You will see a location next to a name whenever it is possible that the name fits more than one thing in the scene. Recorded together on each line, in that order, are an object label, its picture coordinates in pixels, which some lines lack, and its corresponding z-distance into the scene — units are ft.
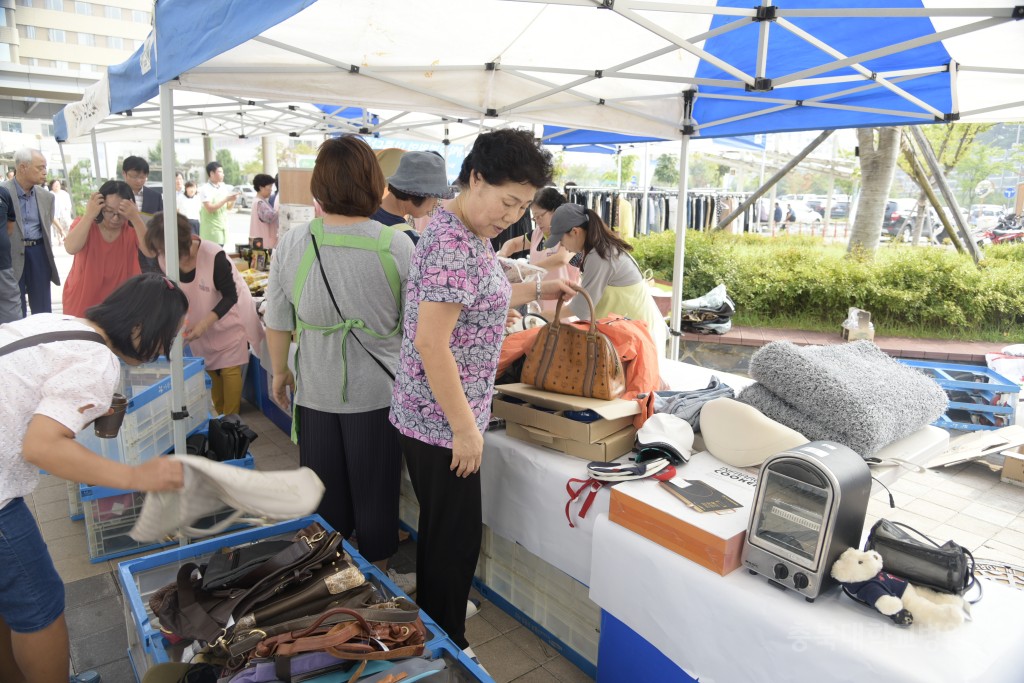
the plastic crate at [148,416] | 9.84
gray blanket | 6.88
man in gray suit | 16.29
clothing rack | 38.23
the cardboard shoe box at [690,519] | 5.35
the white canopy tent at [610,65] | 9.38
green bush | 24.98
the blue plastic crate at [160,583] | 5.62
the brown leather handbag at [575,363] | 7.41
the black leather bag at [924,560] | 4.64
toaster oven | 4.83
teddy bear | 4.55
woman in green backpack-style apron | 7.28
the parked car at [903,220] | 65.10
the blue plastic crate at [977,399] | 14.28
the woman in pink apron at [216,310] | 11.73
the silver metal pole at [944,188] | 28.35
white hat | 6.93
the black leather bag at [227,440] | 10.97
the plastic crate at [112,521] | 9.56
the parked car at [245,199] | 108.10
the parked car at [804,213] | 83.82
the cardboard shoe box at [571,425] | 7.20
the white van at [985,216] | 65.80
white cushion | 6.68
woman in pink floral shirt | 5.60
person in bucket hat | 9.00
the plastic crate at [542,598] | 7.36
